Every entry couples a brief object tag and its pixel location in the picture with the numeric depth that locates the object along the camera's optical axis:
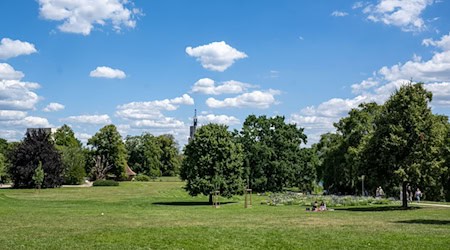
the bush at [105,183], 81.44
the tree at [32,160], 69.38
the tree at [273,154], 65.31
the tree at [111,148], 100.06
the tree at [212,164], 40.81
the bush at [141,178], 106.25
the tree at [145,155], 123.93
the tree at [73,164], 83.19
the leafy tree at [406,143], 33.09
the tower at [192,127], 172.00
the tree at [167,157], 131.38
